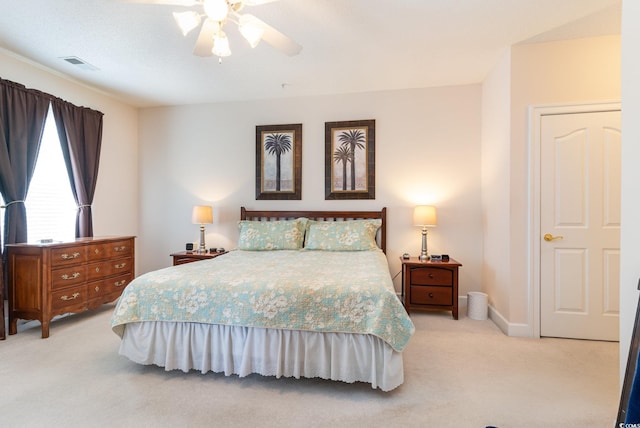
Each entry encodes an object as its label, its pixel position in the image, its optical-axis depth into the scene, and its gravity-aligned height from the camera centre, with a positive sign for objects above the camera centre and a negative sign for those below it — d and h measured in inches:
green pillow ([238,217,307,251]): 146.4 -10.3
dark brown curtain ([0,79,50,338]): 118.1 +26.1
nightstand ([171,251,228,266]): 157.8 -22.1
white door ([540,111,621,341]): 107.5 -4.0
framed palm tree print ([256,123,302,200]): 169.9 +29.2
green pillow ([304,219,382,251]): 142.1 -10.2
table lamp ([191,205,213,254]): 162.7 -1.1
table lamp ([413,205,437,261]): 142.6 -1.5
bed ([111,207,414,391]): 75.5 -28.0
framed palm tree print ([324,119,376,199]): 161.8 +28.9
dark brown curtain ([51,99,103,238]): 143.5 +31.6
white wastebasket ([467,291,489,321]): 134.5 -40.7
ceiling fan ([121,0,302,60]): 72.1 +47.0
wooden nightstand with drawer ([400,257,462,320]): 135.9 -31.8
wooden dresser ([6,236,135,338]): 112.5 -25.2
